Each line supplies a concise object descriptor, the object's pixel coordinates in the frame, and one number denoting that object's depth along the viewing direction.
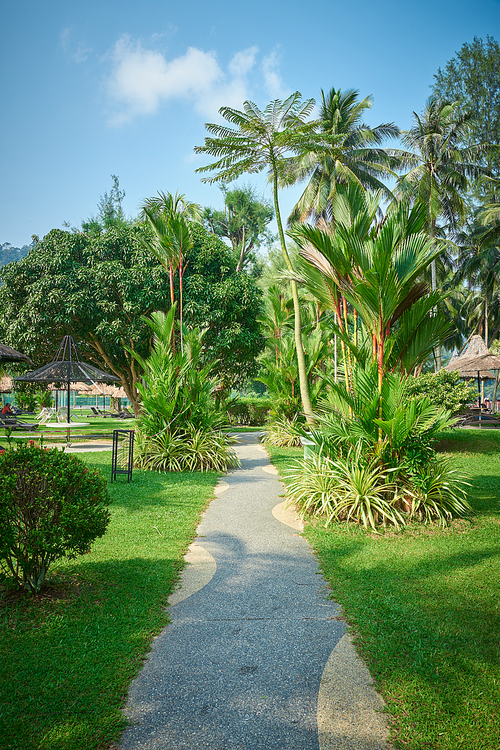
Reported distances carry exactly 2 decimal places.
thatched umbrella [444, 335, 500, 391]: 18.59
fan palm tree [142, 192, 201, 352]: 10.18
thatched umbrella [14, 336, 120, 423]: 12.82
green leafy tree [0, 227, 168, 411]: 16.56
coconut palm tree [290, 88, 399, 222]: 20.61
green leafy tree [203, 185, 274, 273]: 33.50
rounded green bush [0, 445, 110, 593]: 3.05
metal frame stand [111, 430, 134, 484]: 7.79
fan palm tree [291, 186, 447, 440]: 5.62
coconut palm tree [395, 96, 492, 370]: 20.16
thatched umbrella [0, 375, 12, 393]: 27.12
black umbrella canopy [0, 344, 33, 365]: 11.80
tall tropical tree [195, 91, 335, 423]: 9.80
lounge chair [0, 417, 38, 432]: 13.38
